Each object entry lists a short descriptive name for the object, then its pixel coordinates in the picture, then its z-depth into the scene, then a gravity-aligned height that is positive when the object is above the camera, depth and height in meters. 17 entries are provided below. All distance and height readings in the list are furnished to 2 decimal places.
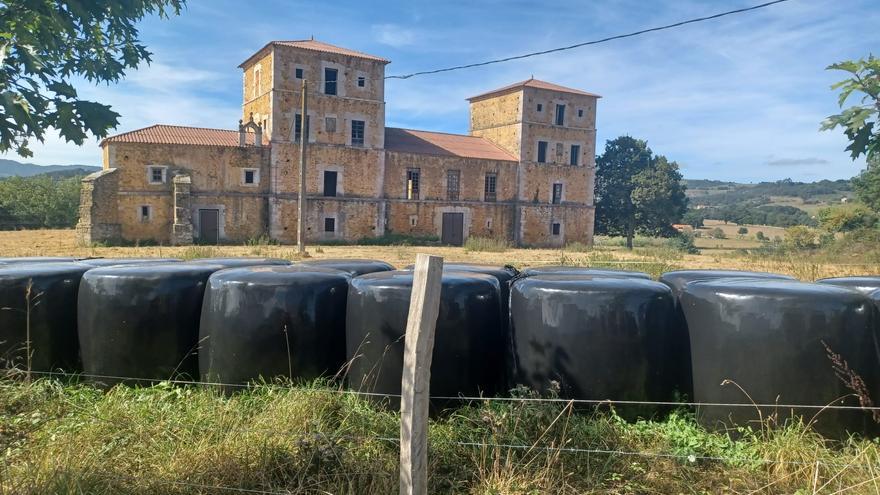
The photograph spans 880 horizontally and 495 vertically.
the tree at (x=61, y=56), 3.79 +1.20
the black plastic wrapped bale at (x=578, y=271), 4.27 -0.41
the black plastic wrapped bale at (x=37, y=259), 4.91 -0.53
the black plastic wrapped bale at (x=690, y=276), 4.12 -0.40
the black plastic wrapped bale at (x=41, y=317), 3.77 -0.80
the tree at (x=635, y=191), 37.12 +2.08
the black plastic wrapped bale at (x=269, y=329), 3.48 -0.76
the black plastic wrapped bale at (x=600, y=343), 3.20 -0.72
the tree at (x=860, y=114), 5.65 +1.22
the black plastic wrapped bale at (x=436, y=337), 3.31 -0.75
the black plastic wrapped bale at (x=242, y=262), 4.77 -0.47
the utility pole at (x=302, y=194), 18.30 +0.57
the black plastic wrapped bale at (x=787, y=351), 2.95 -0.67
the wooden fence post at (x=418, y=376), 2.20 -0.65
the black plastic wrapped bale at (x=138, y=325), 3.65 -0.80
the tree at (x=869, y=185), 30.00 +2.48
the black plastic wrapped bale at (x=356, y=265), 4.64 -0.46
